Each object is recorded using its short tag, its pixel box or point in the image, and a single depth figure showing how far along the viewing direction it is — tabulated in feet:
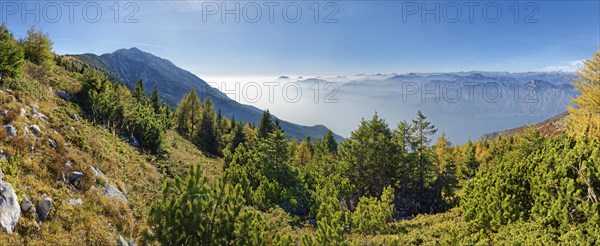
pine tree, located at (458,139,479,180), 165.53
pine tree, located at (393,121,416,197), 119.44
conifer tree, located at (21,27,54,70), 117.70
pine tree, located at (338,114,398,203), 119.65
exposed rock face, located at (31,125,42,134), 53.78
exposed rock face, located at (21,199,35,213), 36.24
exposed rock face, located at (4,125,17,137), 47.67
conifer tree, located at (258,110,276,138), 183.08
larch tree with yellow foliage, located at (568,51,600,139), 72.78
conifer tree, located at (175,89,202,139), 214.28
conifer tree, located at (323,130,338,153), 231.28
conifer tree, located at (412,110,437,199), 120.37
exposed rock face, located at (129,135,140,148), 98.02
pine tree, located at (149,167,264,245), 28.94
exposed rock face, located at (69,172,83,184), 48.74
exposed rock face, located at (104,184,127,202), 52.07
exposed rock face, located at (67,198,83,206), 43.19
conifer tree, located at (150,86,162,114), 200.34
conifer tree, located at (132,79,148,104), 174.61
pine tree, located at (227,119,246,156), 182.19
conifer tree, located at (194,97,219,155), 190.70
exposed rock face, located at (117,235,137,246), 42.04
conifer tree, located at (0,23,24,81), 67.67
